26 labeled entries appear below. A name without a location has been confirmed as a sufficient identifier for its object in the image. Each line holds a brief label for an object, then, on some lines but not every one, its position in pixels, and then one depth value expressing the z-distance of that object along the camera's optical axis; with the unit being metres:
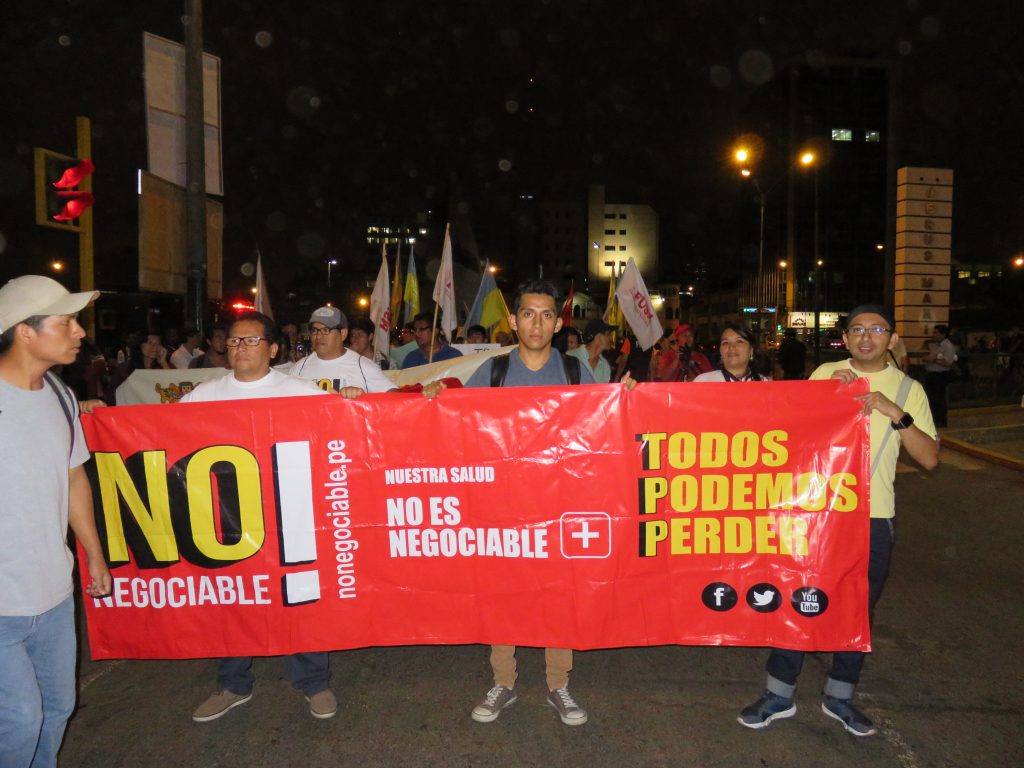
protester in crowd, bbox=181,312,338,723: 3.77
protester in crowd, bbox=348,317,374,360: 8.08
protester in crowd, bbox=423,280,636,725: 3.74
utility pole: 8.16
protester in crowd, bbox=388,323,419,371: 10.83
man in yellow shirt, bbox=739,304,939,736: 3.50
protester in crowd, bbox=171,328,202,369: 8.90
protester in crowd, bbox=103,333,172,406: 8.50
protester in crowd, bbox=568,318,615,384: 8.14
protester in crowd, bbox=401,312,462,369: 9.53
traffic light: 7.95
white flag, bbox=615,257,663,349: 11.78
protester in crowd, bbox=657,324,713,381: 10.45
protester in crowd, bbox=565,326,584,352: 9.92
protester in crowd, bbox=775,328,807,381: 16.14
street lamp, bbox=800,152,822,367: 21.98
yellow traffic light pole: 8.98
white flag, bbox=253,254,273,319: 11.79
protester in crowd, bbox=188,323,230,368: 8.87
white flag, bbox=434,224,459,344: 12.23
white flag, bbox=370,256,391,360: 13.01
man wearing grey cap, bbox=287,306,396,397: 5.25
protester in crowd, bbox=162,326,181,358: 15.68
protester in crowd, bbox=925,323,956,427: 13.28
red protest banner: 3.77
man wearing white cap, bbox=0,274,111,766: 2.53
